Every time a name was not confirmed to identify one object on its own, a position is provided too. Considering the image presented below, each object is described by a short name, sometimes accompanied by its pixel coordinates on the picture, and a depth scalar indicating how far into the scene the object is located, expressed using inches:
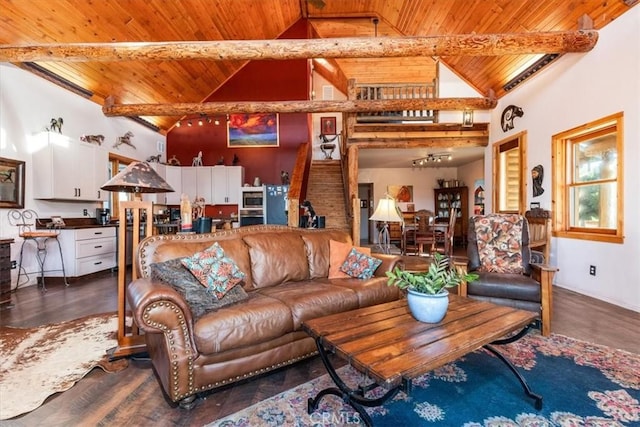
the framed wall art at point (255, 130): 307.4
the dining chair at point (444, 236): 199.5
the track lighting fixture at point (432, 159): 284.4
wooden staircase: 253.9
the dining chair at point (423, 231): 233.6
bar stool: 161.0
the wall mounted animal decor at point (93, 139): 204.4
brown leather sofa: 65.6
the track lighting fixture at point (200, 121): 290.9
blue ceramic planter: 65.3
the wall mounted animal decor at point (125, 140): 237.6
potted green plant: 65.5
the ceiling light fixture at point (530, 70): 169.5
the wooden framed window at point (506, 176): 216.1
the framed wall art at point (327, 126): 375.9
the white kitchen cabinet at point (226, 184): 287.6
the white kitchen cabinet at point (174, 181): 280.1
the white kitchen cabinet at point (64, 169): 171.8
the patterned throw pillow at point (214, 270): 80.6
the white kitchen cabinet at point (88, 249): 175.3
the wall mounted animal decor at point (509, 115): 199.6
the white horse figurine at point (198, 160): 293.7
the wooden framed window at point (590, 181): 137.6
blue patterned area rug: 61.4
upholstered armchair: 102.5
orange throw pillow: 113.4
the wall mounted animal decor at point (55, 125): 179.0
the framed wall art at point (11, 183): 154.4
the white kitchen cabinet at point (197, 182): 286.8
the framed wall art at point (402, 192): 373.7
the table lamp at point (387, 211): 150.5
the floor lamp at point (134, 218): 89.2
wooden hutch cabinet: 340.2
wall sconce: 230.4
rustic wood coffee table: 49.1
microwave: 278.5
